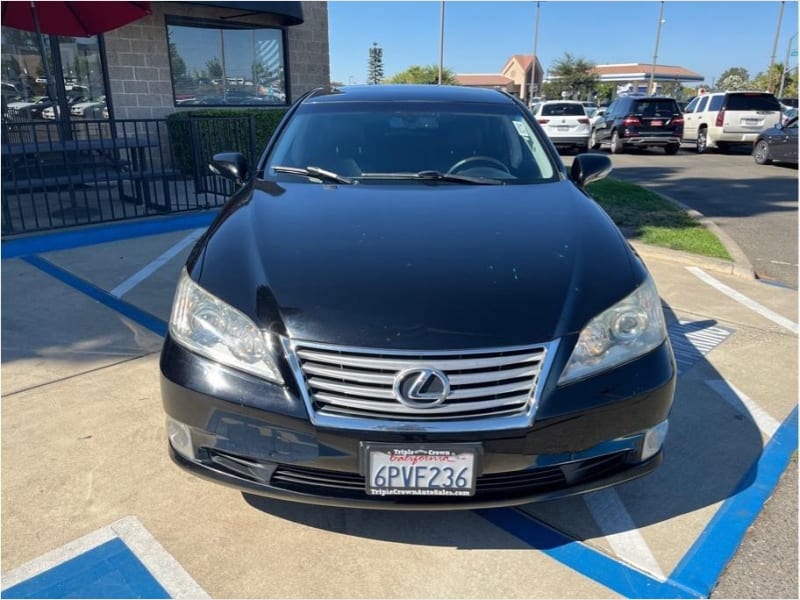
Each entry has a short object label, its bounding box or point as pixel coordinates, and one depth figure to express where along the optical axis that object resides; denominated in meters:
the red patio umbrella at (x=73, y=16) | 7.60
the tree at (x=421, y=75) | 60.96
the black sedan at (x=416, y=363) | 1.88
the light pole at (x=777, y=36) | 48.12
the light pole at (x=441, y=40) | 32.12
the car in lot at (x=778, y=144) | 13.77
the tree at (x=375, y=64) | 85.36
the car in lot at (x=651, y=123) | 17.45
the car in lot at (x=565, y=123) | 18.20
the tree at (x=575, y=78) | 62.06
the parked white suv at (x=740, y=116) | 17.22
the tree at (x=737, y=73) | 89.31
